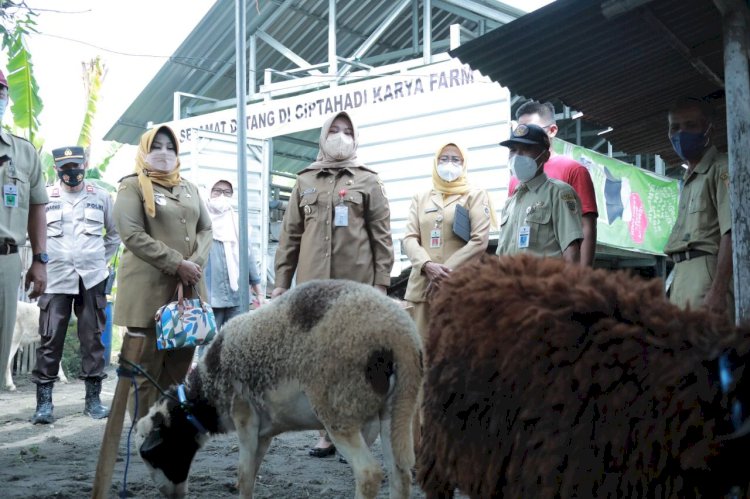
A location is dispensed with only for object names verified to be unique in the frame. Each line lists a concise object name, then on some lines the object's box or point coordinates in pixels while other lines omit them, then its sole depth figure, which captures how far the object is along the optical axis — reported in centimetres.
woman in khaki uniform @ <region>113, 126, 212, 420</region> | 538
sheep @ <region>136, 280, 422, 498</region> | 366
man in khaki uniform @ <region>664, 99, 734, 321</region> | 402
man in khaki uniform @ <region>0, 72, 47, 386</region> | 454
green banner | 1038
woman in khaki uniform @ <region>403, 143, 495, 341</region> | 575
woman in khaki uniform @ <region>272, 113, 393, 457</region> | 536
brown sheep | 199
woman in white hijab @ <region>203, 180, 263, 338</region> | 881
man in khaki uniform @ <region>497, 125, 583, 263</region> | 451
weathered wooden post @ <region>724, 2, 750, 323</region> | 371
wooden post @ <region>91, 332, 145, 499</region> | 370
